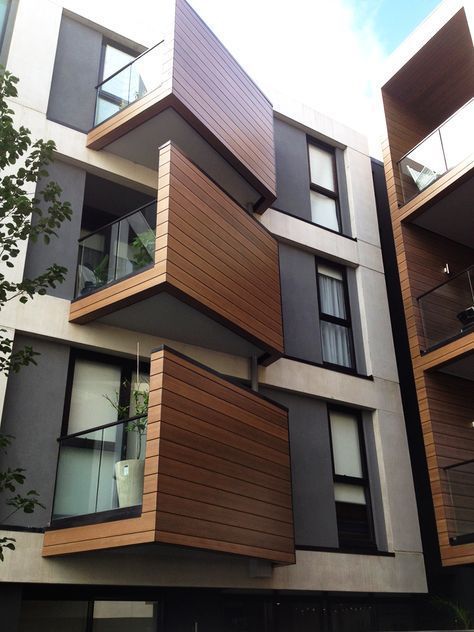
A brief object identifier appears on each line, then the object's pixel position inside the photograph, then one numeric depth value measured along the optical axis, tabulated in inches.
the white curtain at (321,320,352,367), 494.0
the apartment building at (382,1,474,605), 436.8
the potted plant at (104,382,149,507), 302.8
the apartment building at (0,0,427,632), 315.0
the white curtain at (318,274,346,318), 514.0
